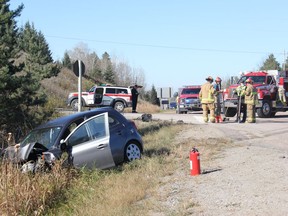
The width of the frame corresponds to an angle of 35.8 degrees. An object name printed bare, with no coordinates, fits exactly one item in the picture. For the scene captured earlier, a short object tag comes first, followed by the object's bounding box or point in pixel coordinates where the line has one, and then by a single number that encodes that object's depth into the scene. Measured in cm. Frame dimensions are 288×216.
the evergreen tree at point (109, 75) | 8031
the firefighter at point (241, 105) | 1834
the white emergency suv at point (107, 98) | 3119
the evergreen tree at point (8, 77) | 1858
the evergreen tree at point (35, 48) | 4878
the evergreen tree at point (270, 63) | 9550
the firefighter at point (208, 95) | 1756
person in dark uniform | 2909
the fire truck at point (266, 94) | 2239
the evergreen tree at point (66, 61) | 6835
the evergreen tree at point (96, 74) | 7522
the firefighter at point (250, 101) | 1803
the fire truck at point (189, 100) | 3053
